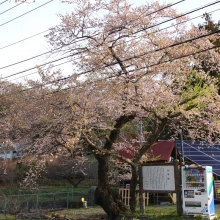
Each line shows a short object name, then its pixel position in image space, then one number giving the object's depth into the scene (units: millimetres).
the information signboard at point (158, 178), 12320
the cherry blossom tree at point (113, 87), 10719
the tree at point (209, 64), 12748
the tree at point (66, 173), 29259
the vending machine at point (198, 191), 11266
